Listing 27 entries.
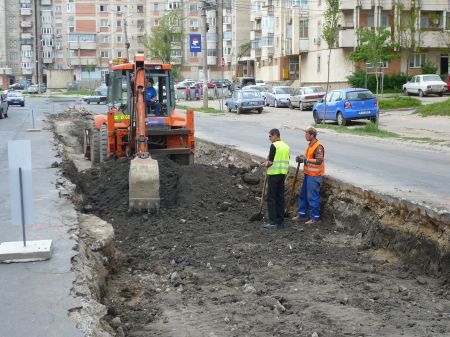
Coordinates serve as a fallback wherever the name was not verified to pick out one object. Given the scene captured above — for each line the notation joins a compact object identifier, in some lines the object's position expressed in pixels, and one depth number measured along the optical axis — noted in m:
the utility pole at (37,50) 78.28
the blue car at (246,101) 42.66
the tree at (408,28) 53.00
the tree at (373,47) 38.38
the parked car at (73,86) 95.81
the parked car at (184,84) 73.68
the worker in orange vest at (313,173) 11.49
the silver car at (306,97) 43.94
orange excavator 15.48
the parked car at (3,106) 39.28
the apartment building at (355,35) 53.94
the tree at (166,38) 75.19
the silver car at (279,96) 47.84
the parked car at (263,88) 51.69
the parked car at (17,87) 100.14
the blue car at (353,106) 30.34
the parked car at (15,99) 55.53
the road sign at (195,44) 41.62
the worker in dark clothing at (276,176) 11.10
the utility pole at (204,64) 44.73
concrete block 7.33
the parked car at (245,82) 68.49
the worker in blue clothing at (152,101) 16.14
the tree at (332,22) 32.78
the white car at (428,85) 45.03
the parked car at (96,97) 59.56
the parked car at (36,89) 86.69
